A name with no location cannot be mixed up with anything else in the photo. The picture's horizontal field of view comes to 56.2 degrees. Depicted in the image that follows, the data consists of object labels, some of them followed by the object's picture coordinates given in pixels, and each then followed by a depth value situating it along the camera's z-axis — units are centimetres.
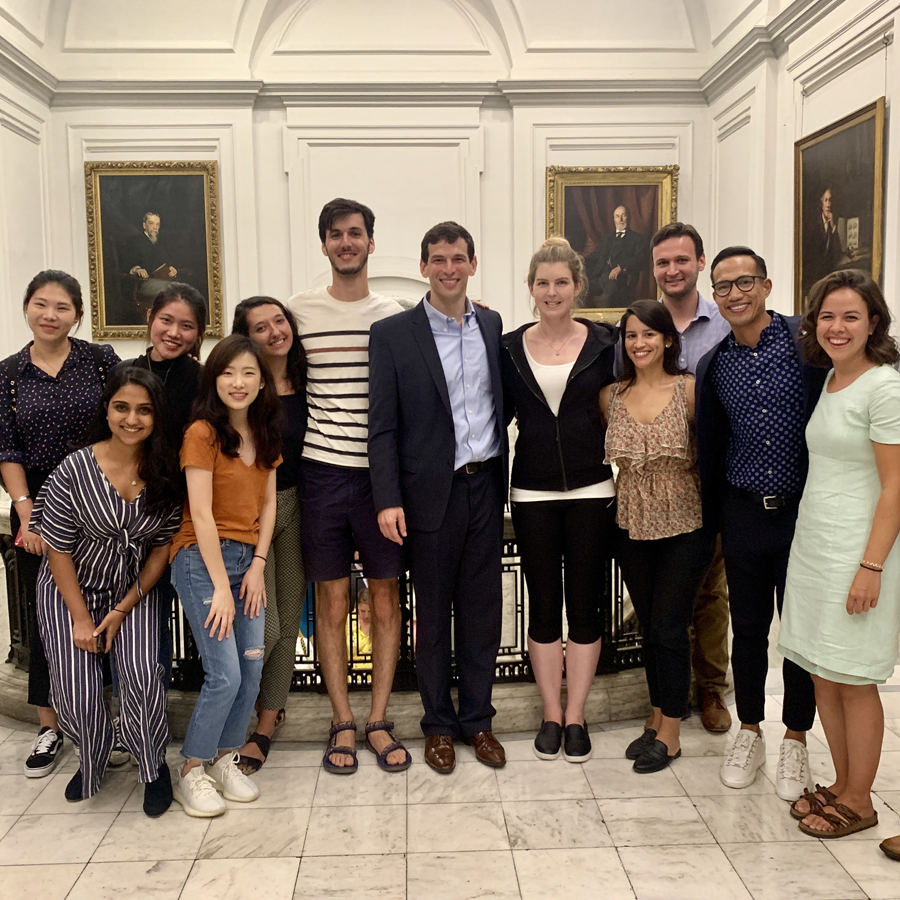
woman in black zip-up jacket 351
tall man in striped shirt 356
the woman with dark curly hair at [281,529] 350
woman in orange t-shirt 321
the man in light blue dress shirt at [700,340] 378
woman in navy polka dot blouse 346
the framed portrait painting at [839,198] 642
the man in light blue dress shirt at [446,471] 347
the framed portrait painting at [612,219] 978
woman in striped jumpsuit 315
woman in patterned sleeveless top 337
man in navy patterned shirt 317
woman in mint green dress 280
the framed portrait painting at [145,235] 958
